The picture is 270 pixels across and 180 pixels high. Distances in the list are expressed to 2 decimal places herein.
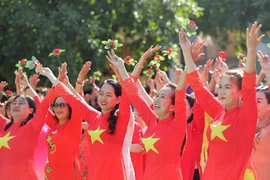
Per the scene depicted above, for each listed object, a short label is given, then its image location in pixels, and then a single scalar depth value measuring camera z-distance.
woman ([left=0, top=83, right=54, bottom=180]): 11.62
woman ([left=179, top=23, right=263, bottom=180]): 8.57
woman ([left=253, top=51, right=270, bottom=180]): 10.10
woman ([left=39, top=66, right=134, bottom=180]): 10.52
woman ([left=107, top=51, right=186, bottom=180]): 9.92
